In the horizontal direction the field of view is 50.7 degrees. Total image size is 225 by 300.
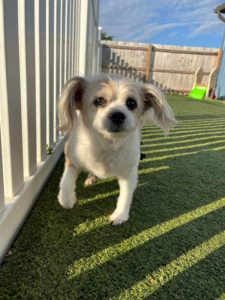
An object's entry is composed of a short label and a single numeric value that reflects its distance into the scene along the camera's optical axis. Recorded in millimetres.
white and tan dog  352
